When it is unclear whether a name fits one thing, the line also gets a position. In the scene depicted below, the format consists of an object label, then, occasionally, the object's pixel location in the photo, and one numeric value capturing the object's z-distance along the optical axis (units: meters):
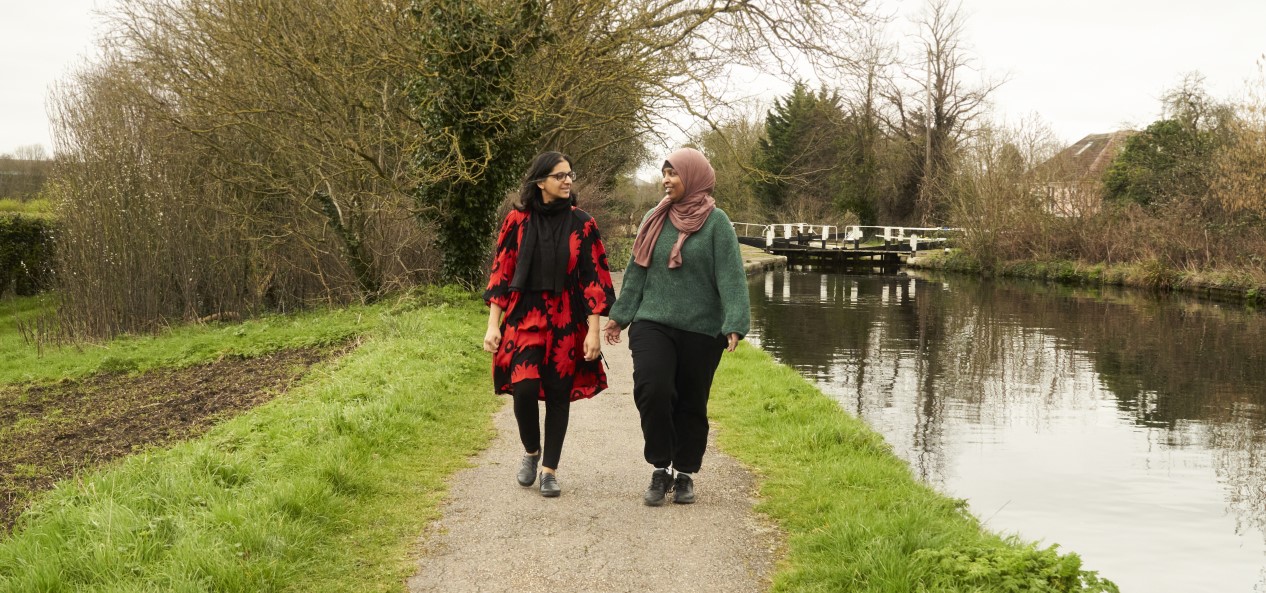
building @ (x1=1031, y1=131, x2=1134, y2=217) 30.97
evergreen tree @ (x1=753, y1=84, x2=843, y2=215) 51.31
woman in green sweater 4.80
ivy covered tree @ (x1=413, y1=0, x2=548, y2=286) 14.09
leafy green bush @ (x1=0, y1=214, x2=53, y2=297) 24.86
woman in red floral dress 5.02
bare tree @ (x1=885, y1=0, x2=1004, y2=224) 46.47
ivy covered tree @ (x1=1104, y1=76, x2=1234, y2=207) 28.06
